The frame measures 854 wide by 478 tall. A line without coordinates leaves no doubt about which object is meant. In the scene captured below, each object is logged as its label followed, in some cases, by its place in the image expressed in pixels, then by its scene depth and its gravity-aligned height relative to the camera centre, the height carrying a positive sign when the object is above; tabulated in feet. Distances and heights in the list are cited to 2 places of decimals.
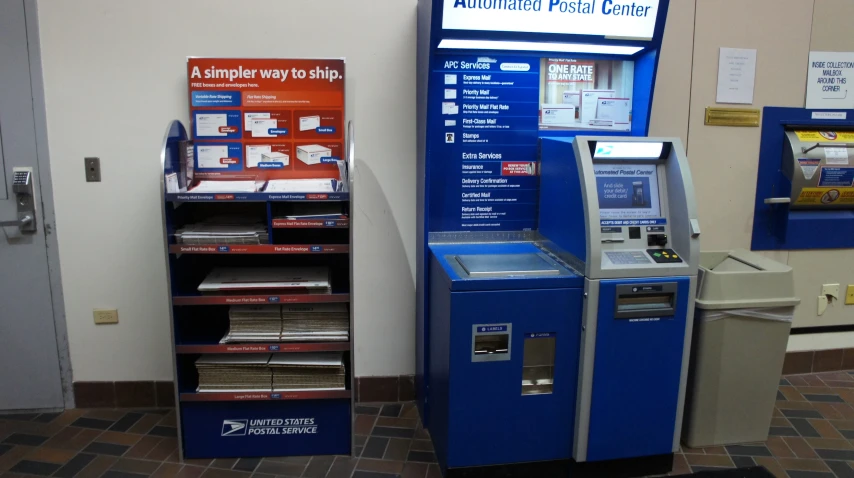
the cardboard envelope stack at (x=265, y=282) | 9.15 -1.90
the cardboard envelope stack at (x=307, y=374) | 9.45 -3.41
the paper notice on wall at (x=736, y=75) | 11.46 +1.78
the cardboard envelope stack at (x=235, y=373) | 9.40 -3.39
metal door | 9.82 -1.98
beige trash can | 9.60 -3.04
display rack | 8.90 -2.94
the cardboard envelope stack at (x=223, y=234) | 8.91 -1.12
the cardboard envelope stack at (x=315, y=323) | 9.46 -2.60
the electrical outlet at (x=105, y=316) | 10.72 -2.86
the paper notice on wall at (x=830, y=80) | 11.78 +1.76
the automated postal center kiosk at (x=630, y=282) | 8.38 -1.65
